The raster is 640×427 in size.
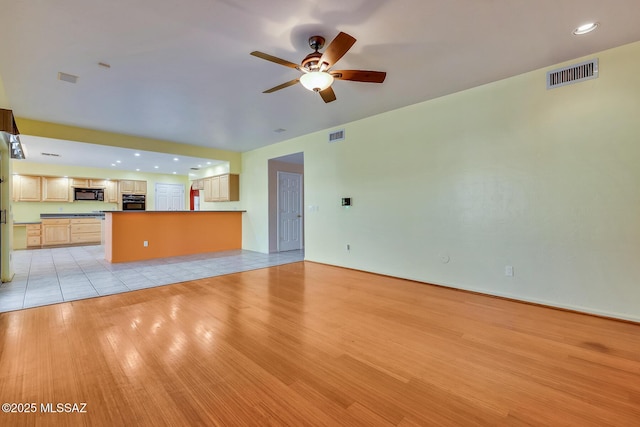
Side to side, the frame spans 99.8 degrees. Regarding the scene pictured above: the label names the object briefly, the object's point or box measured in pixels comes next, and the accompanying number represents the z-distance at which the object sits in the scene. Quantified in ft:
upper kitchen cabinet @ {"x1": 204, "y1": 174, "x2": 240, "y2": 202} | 24.86
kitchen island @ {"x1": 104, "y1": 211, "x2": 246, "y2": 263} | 19.07
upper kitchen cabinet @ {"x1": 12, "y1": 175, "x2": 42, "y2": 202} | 26.23
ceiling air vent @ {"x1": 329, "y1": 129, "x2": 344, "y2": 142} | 17.03
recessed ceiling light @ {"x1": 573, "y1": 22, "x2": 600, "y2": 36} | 7.78
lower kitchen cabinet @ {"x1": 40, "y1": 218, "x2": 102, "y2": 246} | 25.95
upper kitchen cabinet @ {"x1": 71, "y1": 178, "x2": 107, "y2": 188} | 29.14
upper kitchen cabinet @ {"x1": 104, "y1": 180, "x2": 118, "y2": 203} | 31.23
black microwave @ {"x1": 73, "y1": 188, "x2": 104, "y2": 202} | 29.27
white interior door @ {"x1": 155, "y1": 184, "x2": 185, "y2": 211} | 34.73
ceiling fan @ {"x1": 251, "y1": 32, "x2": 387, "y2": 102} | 7.44
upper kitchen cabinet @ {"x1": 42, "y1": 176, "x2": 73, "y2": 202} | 27.45
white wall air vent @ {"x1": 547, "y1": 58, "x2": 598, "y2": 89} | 9.29
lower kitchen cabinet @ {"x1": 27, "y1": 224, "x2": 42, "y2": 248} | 25.09
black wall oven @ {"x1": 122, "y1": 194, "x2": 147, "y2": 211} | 32.22
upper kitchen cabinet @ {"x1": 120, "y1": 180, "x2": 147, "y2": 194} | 32.07
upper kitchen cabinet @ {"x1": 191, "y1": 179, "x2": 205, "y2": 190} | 29.07
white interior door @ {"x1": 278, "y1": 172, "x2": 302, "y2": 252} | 23.48
